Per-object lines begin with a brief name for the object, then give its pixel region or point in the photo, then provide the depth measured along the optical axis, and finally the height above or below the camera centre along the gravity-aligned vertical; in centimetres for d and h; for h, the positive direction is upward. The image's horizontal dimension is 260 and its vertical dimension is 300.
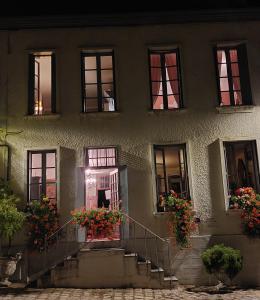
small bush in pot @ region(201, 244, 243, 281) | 1059 -128
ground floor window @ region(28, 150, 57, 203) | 1222 +145
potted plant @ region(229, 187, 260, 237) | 1152 +14
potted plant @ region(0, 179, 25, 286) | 1059 -13
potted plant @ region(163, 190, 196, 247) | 1152 -11
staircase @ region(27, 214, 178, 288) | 1067 -131
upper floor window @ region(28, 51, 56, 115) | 1280 +462
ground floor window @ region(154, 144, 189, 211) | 1233 +148
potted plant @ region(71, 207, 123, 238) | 1095 -5
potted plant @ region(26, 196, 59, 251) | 1140 -4
